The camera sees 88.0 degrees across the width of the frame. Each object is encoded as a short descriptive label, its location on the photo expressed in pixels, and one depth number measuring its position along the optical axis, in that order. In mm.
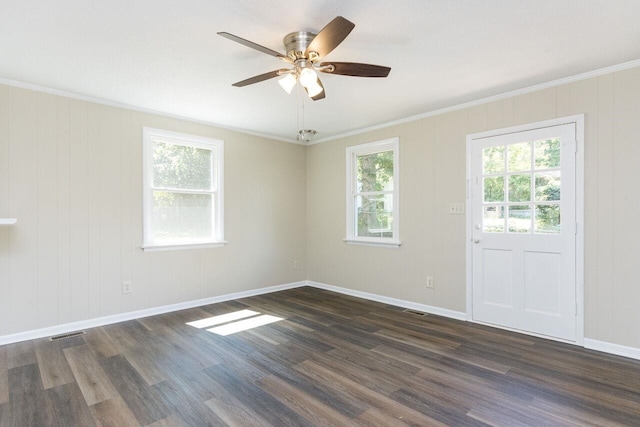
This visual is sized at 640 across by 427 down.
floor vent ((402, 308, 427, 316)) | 3908
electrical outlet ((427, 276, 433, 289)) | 3975
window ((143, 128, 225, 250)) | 3920
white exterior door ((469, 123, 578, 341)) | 3027
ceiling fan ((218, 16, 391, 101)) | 2076
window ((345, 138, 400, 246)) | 4406
